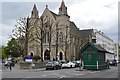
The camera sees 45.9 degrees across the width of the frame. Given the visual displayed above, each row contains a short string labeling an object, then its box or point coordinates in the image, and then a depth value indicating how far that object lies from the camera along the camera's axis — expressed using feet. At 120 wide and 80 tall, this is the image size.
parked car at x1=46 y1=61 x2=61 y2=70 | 84.57
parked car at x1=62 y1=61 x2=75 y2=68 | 98.92
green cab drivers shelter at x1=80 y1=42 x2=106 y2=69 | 74.17
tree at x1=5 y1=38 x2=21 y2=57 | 165.45
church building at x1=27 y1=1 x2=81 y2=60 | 167.56
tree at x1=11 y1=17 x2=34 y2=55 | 107.66
